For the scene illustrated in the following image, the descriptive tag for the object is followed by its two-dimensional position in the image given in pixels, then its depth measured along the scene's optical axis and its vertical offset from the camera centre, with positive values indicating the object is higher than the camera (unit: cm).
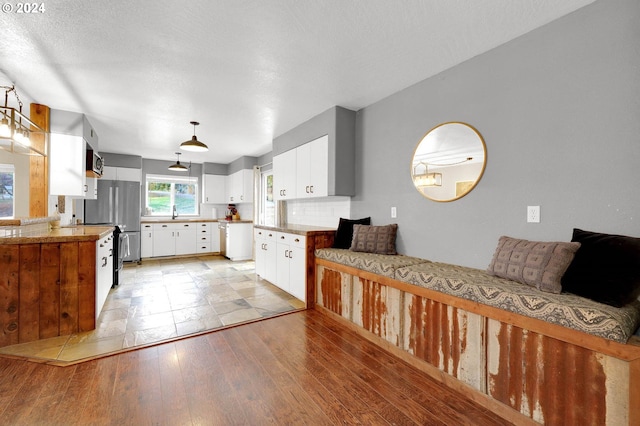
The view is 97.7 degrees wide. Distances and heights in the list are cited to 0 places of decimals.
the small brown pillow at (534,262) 165 -30
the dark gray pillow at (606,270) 144 -30
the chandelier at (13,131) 241 +74
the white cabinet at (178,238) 658 -64
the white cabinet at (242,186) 674 +67
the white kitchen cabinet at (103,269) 287 -67
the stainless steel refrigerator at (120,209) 582 +7
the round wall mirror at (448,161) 241 +49
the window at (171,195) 733 +47
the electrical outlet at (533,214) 202 +1
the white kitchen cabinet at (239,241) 654 -65
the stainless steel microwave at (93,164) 423 +76
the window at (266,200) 649 +32
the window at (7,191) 539 +40
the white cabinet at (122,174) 643 +92
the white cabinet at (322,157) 357 +79
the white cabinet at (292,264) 354 -68
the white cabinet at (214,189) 749 +66
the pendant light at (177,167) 605 +99
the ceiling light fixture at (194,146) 388 +94
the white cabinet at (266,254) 427 -66
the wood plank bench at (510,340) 133 -77
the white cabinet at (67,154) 373 +79
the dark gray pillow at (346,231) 347 -22
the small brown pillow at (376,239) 303 -28
